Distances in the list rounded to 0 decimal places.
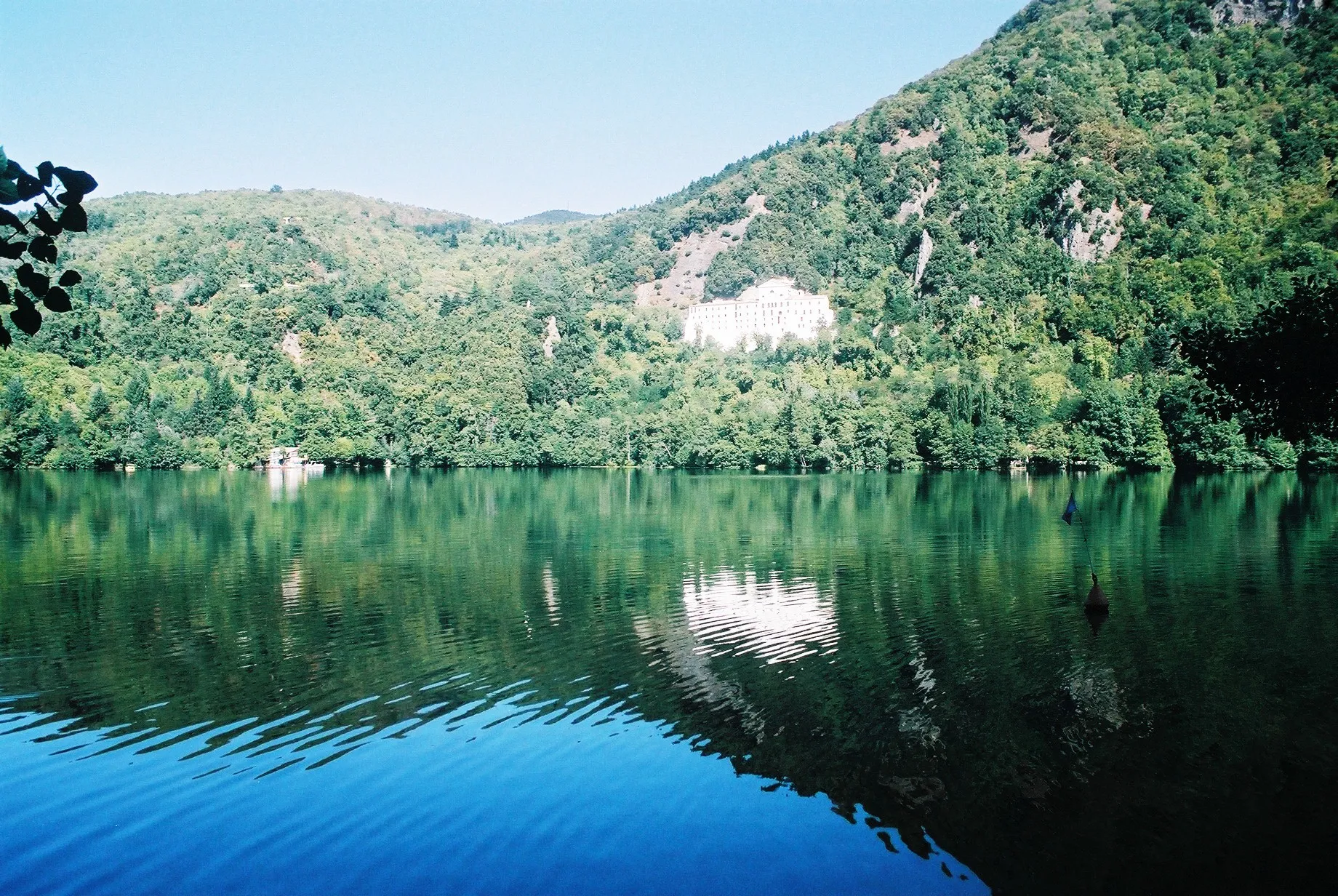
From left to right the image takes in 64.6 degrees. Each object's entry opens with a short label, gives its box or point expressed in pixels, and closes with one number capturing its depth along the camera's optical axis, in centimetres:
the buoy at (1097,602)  2705
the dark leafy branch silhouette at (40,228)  434
